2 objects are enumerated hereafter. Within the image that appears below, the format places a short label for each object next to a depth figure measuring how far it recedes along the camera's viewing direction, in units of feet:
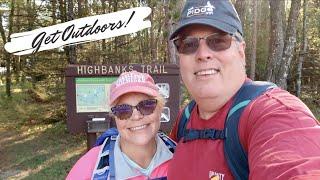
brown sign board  11.91
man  2.83
